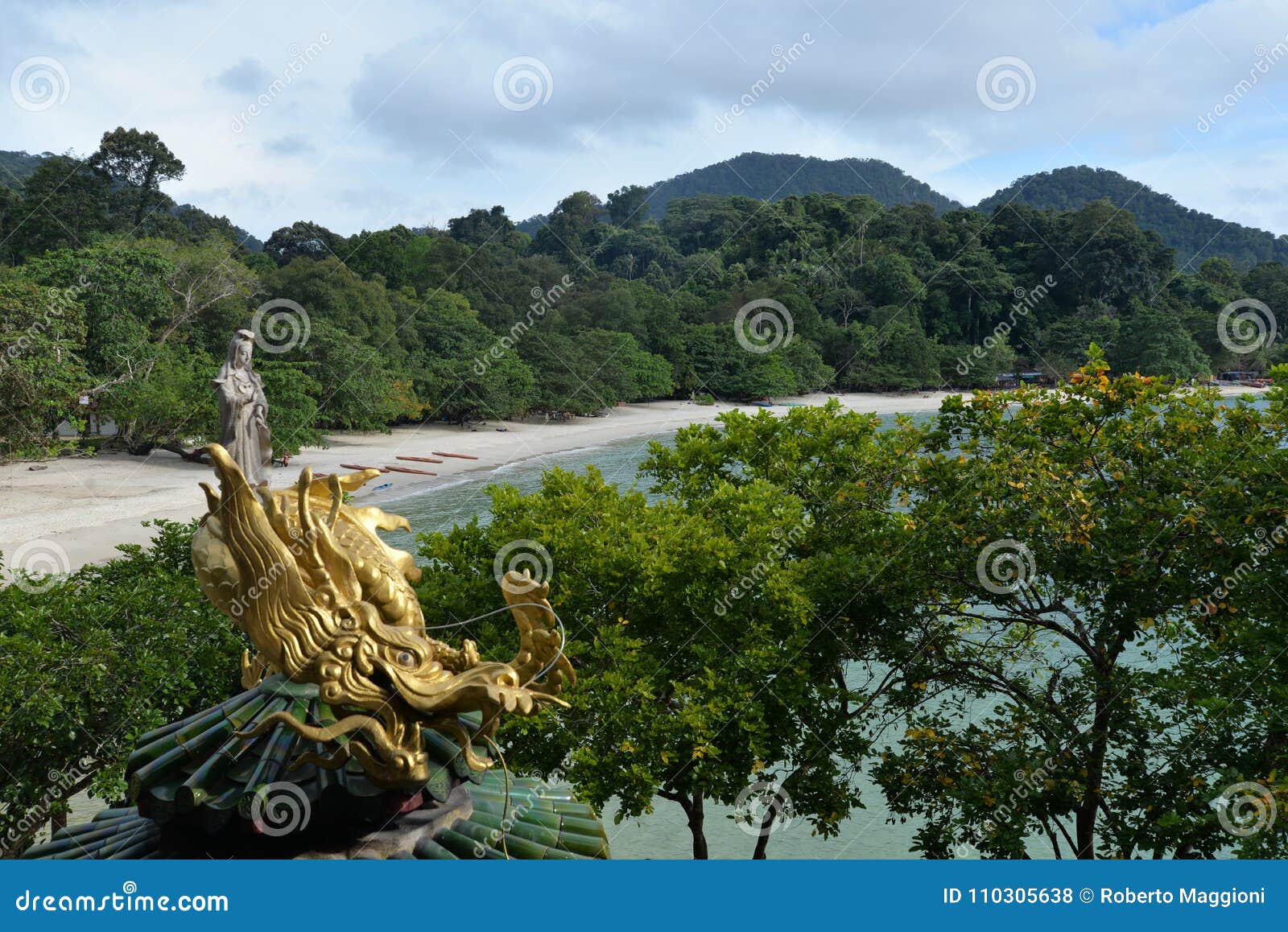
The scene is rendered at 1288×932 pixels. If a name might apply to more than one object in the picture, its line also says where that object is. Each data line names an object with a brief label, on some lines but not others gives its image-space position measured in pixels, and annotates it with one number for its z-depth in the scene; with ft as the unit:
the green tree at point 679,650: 35.24
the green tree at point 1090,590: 30.96
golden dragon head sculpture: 17.88
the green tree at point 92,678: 31.94
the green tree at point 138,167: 189.16
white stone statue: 37.73
